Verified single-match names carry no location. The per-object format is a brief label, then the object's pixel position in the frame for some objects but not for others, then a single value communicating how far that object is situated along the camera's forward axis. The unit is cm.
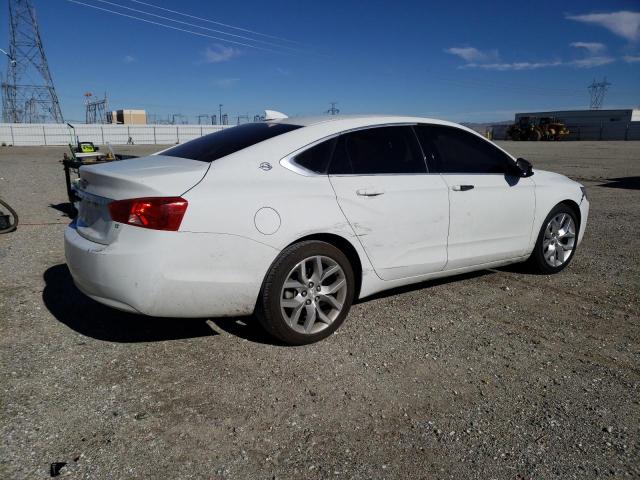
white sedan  309
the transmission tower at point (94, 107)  8400
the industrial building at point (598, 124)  6675
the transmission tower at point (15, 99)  6825
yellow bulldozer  5862
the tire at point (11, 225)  712
